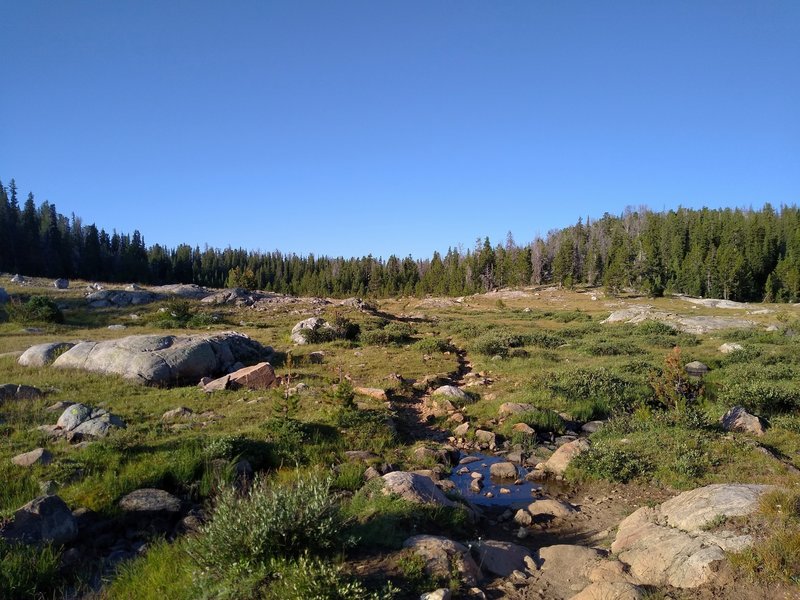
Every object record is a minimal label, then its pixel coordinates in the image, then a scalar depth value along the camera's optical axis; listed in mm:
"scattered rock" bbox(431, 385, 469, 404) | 15738
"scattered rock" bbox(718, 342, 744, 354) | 23817
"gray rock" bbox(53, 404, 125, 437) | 10453
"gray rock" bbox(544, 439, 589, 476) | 10445
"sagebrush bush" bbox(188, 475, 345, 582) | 4920
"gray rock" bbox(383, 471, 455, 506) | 7422
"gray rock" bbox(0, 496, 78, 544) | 6090
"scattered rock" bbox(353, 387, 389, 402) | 15711
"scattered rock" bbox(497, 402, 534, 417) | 13977
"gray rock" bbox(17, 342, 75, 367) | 17422
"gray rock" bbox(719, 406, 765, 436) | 11492
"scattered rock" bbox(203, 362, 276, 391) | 15664
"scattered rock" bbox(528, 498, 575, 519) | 8273
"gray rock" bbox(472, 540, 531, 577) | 5867
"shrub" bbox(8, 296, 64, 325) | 27984
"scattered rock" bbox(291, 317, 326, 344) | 26984
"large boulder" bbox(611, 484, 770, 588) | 5324
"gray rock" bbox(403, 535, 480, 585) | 5402
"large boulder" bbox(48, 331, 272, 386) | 16422
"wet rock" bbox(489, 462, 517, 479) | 10383
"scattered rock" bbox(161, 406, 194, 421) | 12172
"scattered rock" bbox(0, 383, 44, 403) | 12734
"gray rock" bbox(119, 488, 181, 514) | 7613
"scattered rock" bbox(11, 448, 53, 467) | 8531
